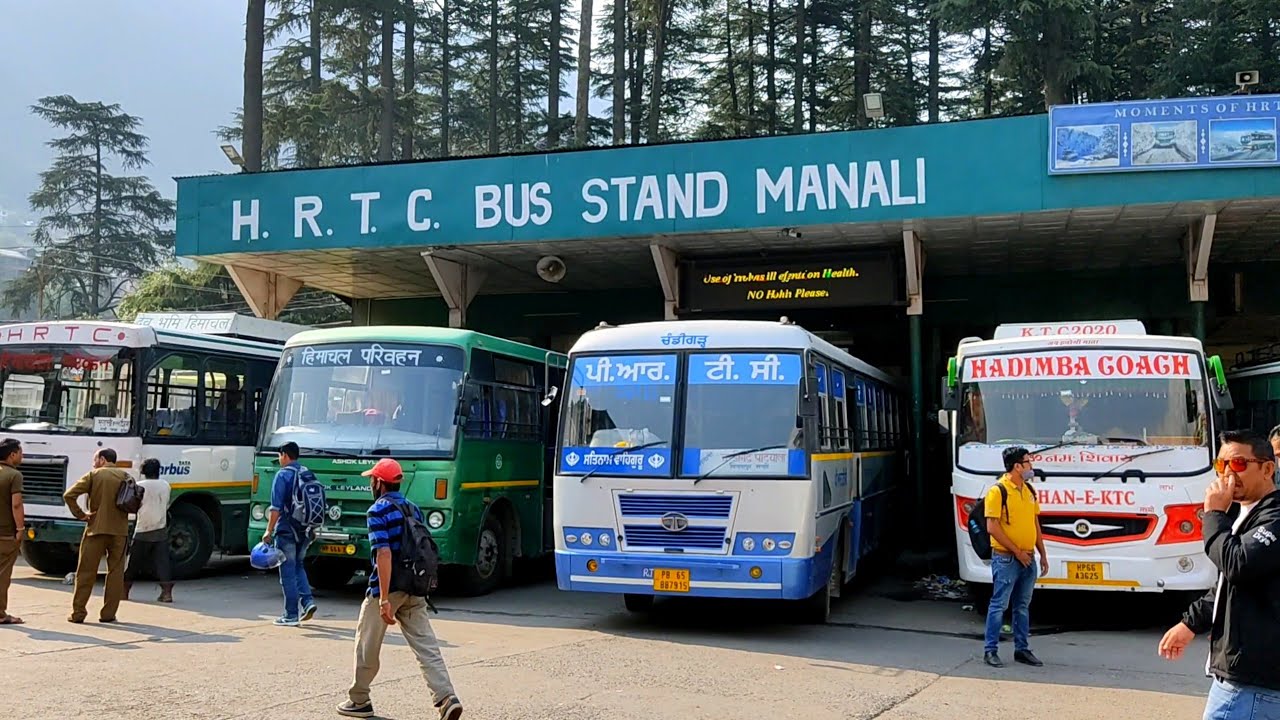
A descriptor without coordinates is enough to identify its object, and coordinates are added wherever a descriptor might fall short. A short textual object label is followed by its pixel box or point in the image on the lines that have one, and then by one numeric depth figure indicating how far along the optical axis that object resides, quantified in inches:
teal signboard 605.9
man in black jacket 169.5
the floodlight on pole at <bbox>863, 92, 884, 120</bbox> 642.8
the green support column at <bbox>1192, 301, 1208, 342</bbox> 635.5
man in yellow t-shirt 366.0
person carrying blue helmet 432.1
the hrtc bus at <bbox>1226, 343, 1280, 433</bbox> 626.8
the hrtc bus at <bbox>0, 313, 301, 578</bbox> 523.5
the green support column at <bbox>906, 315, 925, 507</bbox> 671.1
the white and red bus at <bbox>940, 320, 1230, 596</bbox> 427.5
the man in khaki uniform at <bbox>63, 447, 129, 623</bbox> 425.7
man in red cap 277.6
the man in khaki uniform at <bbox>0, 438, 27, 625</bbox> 419.8
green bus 485.1
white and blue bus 410.3
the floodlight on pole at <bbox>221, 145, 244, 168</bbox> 761.0
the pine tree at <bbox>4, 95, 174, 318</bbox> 2052.2
